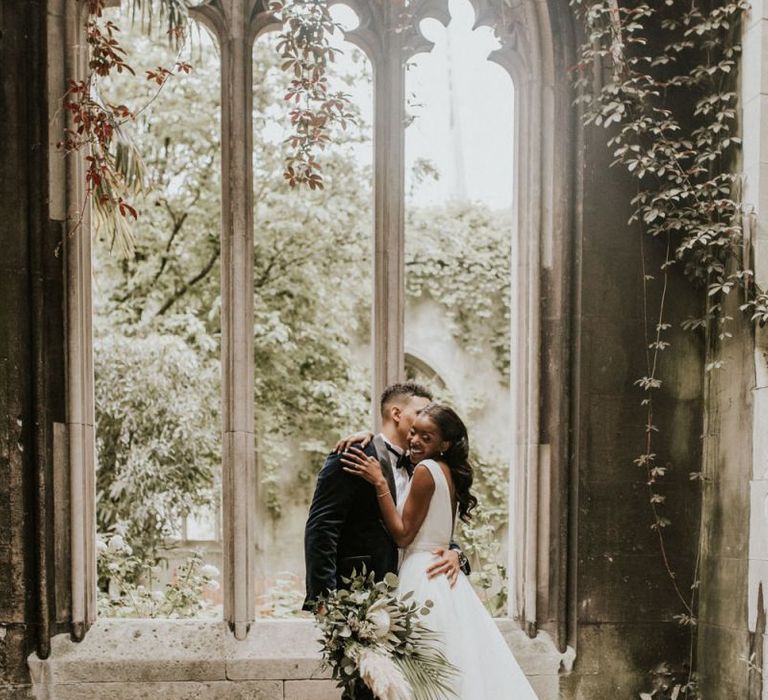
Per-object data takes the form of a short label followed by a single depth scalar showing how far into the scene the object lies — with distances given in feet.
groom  8.46
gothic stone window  10.72
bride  8.57
